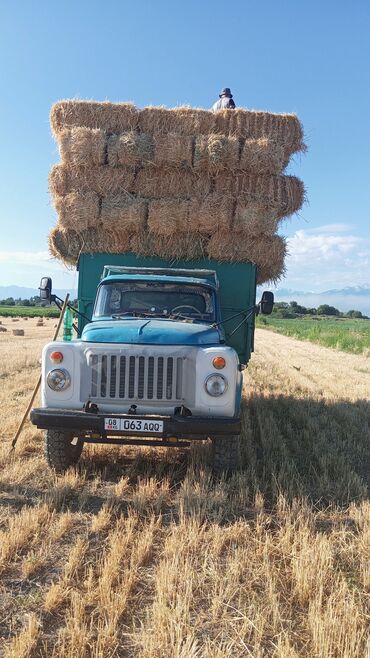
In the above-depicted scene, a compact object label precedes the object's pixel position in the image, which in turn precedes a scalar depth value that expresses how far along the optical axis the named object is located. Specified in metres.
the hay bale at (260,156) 8.68
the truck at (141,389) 5.60
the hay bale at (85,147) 8.72
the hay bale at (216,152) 8.59
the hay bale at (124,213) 8.64
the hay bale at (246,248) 8.66
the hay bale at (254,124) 9.00
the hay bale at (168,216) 8.57
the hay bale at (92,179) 8.83
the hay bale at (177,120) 8.90
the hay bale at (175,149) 8.69
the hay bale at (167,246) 8.75
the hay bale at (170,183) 8.85
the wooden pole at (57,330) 7.00
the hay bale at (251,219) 8.62
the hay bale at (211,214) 8.62
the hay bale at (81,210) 8.68
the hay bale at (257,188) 8.80
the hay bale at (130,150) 8.66
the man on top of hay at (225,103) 9.59
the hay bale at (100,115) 9.05
